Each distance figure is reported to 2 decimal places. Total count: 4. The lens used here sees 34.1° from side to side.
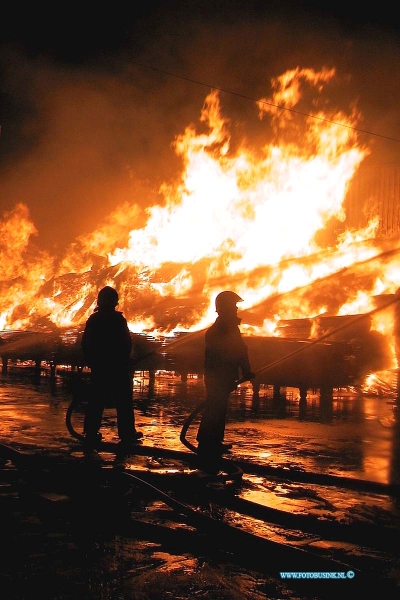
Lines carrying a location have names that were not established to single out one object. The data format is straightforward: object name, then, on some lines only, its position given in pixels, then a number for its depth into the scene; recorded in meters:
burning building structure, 22.34
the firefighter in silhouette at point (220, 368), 7.29
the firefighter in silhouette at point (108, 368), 8.17
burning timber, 14.06
